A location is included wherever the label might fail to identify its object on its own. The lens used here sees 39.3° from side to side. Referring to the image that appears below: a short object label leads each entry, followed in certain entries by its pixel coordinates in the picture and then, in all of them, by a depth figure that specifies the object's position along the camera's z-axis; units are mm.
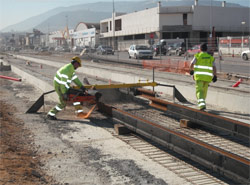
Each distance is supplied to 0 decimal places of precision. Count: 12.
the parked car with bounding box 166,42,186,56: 41688
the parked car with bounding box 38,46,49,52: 96350
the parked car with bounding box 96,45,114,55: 44816
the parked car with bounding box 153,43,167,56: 44300
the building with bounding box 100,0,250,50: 70375
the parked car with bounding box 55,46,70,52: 70800
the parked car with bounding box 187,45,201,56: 34912
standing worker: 9586
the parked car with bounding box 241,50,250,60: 29438
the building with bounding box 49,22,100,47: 96562
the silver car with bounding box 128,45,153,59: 37969
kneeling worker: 9297
